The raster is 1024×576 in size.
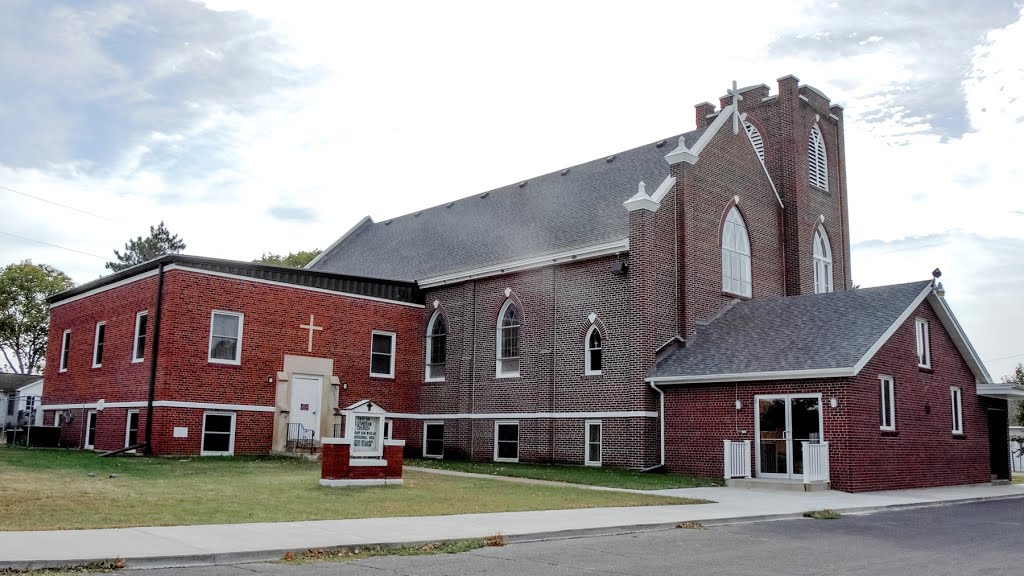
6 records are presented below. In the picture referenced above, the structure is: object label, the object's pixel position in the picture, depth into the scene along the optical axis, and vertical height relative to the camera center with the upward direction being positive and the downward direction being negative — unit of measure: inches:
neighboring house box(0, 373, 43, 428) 1551.4 +33.3
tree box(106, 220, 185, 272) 3100.4 +595.9
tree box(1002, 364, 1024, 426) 2223.4 +81.3
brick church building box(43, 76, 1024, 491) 904.9 +97.8
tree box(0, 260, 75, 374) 2691.9 +357.8
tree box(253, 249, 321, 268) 2443.4 +455.2
